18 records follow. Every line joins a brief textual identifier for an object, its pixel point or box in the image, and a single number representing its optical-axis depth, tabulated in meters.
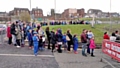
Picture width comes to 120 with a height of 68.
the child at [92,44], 7.67
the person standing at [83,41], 7.85
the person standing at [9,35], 9.09
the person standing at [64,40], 8.58
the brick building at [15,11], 58.51
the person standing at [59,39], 8.17
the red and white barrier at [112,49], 6.18
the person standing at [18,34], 8.59
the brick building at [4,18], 42.55
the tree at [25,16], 38.85
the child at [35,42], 7.38
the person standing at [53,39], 8.23
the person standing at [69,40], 8.35
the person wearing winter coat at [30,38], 8.74
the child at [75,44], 8.31
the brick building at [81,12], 45.26
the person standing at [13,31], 8.55
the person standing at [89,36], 8.24
